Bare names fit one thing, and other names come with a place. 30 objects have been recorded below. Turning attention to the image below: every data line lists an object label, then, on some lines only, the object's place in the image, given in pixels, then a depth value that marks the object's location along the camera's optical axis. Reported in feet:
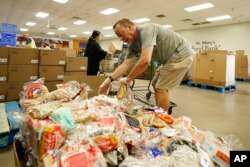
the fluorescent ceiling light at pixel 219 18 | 28.10
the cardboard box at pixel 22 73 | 8.80
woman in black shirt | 11.23
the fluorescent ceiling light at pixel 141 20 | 32.18
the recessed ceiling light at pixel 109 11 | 27.49
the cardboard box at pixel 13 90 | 8.84
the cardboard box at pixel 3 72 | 8.51
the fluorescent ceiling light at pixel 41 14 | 31.78
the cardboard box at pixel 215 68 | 17.72
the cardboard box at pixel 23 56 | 8.70
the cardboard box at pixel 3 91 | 8.63
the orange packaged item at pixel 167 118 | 3.70
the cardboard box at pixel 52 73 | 9.61
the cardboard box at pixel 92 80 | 6.64
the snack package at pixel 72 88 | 4.51
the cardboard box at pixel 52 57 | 9.48
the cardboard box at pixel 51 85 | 9.79
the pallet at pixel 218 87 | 17.76
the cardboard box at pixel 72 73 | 10.50
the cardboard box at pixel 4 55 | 8.39
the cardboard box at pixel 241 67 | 26.52
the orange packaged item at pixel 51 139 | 2.38
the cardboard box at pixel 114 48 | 16.45
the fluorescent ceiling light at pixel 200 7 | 22.91
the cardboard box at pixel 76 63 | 10.44
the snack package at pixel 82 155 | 2.17
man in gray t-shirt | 5.32
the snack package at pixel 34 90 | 4.28
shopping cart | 12.13
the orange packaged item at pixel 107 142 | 2.47
